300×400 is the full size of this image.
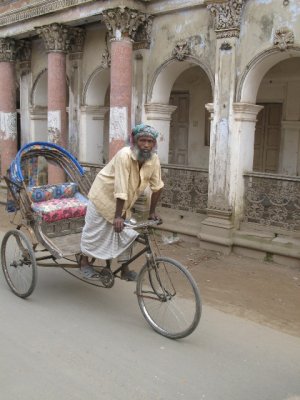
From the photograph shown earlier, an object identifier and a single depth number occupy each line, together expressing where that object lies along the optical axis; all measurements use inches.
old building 287.7
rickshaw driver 167.0
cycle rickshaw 167.2
